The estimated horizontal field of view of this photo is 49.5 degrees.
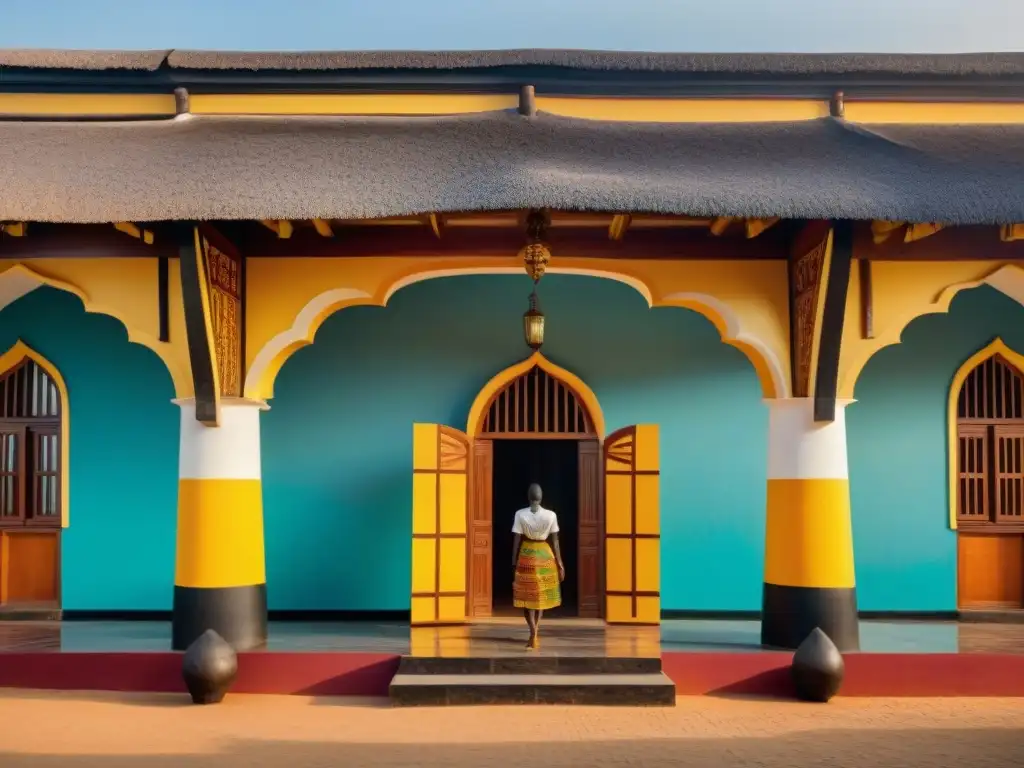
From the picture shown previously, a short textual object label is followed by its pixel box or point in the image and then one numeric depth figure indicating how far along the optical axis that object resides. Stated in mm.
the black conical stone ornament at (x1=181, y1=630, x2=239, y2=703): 7441
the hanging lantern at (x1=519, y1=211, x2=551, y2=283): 7953
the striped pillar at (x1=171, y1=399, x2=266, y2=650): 8219
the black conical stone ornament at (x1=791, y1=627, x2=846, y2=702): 7586
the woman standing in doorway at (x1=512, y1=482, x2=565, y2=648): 8078
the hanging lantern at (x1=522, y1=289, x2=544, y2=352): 8539
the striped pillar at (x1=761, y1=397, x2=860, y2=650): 8273
